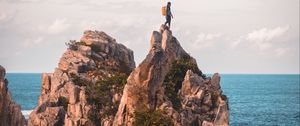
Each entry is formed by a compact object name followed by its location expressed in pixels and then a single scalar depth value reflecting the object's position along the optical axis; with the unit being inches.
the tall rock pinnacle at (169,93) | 2719.0
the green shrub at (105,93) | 3176.7
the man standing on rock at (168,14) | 2893.7
